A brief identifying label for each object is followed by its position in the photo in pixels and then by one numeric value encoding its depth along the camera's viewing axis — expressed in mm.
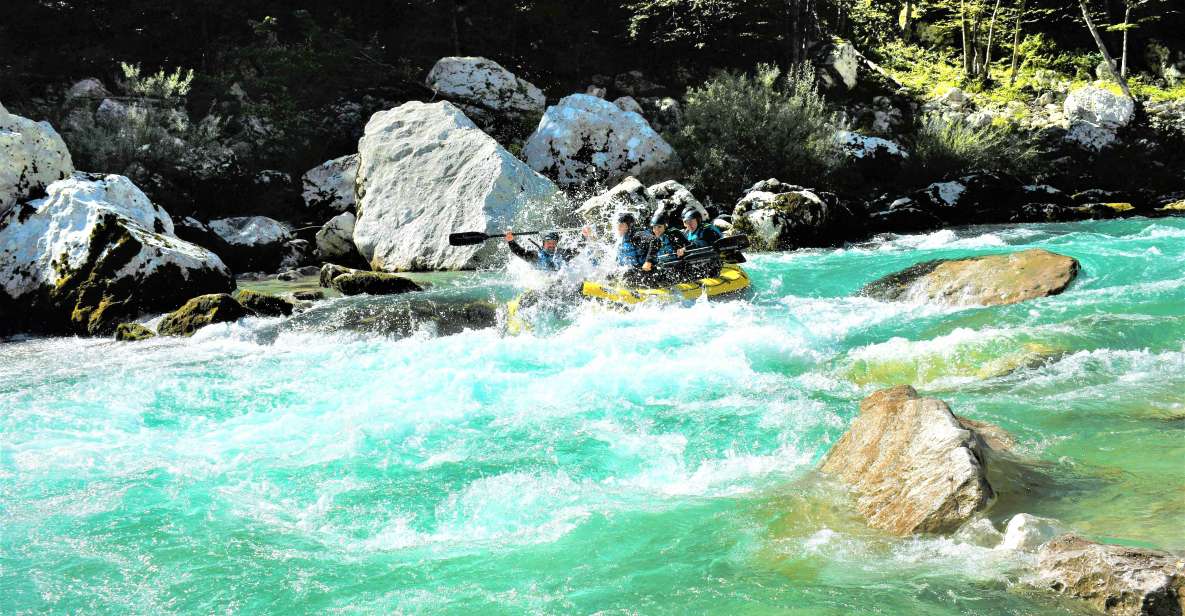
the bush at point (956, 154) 18312
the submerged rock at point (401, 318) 9117
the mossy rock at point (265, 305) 9992
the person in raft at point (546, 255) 10755
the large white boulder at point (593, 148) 16703
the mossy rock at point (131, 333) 9367
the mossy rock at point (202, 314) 9516
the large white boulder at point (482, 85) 19703
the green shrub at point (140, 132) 14719
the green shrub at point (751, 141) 17141
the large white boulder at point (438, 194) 12945
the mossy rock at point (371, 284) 11211
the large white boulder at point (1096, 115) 20469
